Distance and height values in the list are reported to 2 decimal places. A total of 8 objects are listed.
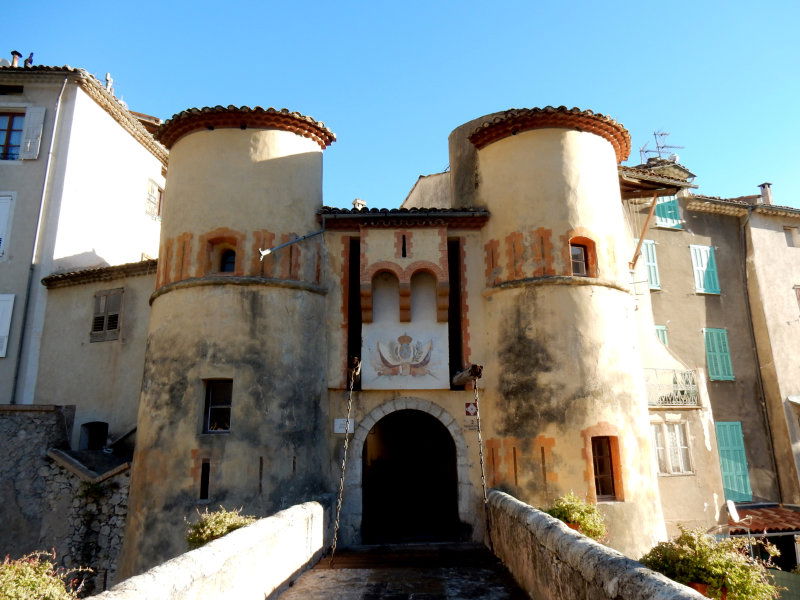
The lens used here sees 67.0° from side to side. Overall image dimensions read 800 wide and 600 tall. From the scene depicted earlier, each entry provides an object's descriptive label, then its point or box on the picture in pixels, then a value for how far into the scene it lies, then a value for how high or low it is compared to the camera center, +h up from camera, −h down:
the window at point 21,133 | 19.44 +9.83
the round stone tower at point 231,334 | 12.64 +2.36
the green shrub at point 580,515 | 9.99 -1.27
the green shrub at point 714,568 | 5.88 -1.29
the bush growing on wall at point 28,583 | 5.06 -1.18
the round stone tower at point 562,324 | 13.09 +2.55
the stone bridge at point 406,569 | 5.28 -1.54
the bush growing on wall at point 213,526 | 8.99 -1.25
